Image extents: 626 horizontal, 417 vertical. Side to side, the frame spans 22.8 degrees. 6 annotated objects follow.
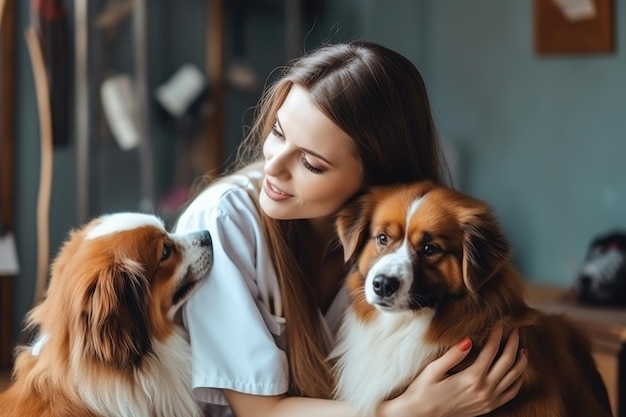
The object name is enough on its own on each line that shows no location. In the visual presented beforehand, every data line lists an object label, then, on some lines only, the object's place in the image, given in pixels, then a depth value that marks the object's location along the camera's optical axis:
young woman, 2.07
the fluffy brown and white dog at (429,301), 2.01
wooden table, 2.77
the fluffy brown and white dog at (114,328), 2.01
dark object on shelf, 3.01
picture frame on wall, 3.28
